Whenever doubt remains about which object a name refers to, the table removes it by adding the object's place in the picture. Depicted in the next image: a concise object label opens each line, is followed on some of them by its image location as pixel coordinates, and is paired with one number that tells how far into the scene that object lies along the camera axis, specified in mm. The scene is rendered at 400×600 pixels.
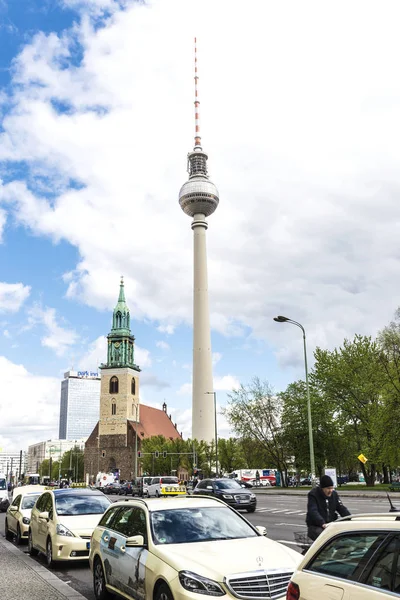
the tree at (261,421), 59562
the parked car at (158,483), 48250
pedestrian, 8086
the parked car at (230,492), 26203
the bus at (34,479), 107612
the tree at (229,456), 93062
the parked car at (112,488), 65188
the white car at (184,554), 5938
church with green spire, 109188
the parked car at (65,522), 11859
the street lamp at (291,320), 31562
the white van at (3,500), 35906
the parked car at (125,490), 59516
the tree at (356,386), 51188
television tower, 96688
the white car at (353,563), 3758
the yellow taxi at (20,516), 16636
